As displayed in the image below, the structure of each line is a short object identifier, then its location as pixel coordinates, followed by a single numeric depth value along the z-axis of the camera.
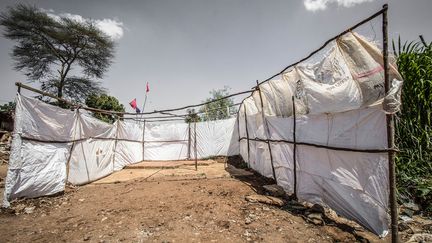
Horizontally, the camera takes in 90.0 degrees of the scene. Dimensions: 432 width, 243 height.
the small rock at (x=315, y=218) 3.51
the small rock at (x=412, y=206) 3.61
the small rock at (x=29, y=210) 4.52
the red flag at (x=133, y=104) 14.06
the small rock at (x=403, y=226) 3.16
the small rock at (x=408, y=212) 3.44
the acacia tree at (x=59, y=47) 15.57
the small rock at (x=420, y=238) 2.82
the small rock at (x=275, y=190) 5.00
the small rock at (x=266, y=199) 4.46
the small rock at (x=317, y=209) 3.84
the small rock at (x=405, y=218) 3.31
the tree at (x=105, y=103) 21.96
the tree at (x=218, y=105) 25.00
